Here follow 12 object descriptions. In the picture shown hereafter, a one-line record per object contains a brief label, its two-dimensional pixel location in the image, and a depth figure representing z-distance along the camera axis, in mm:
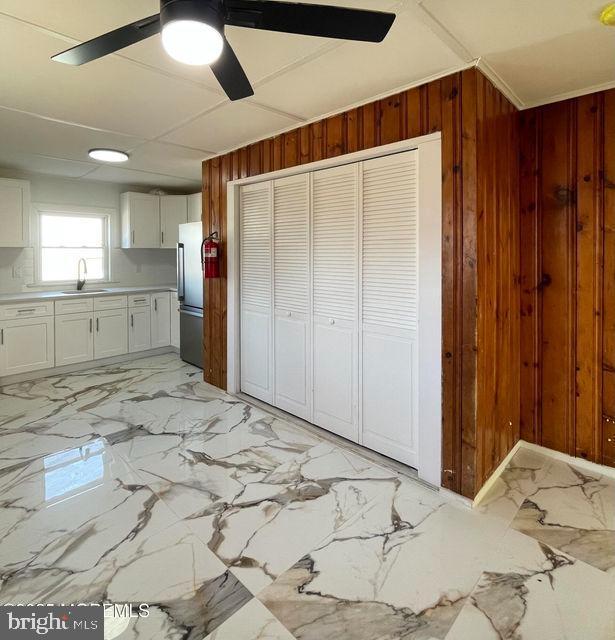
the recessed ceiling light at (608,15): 1674
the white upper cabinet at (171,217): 5855
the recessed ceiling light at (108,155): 3863
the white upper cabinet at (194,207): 5657
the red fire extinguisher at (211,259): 4004
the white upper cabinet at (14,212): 4566
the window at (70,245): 5262
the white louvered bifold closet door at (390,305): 2523
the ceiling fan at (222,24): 1297
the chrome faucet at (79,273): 5465
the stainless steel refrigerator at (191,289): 4734
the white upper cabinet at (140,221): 5594
